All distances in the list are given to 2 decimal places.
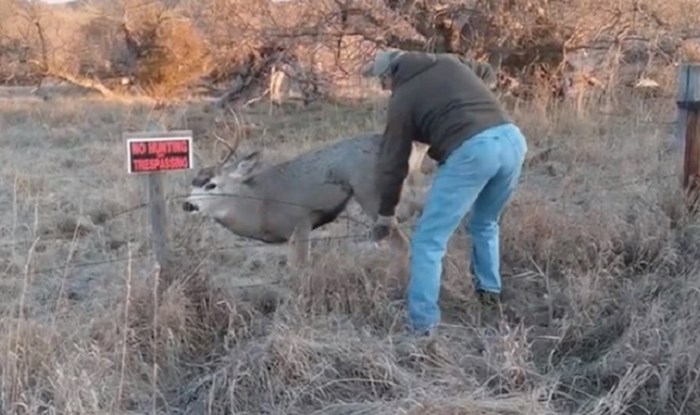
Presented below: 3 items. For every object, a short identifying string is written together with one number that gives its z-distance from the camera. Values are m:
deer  6.88
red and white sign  4.78
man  5.00
